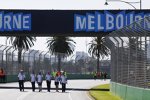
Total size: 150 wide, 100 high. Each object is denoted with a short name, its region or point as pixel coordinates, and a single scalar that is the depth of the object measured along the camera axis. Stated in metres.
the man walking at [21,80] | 36.41
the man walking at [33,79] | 36.44
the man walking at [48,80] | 36.50
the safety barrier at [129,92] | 18.56
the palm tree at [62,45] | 105.50
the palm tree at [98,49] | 107.28
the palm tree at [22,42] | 89.12
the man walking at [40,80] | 36.24
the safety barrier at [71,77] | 57.98
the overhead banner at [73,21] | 37.81
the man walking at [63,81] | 36.19
